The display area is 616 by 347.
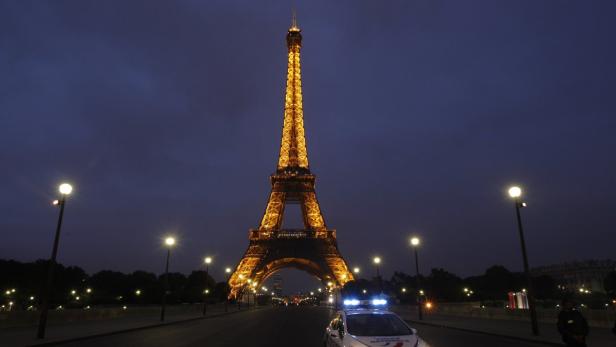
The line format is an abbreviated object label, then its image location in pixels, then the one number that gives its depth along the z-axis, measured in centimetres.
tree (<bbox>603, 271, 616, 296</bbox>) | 10298
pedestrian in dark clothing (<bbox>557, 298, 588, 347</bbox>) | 984
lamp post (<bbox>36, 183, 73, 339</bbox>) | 1880
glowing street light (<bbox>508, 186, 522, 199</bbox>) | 2141
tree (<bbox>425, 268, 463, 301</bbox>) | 11869
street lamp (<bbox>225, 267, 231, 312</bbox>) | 6634
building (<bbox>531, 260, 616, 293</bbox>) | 16562
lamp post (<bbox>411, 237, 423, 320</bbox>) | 3597
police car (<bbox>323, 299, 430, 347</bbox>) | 921
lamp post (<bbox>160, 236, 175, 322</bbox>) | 3618
